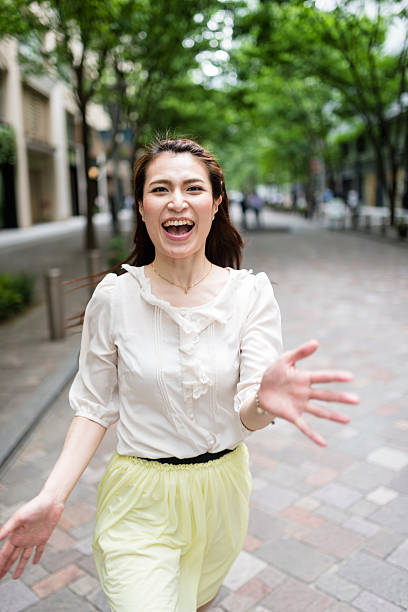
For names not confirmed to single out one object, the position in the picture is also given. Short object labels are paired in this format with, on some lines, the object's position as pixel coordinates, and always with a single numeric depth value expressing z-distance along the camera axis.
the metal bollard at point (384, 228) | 23.33
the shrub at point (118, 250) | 11.90
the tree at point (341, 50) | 16.64
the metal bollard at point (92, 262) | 9.25
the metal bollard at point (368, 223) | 26.27
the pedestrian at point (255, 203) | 27.62
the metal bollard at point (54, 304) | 8.17
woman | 1.95
